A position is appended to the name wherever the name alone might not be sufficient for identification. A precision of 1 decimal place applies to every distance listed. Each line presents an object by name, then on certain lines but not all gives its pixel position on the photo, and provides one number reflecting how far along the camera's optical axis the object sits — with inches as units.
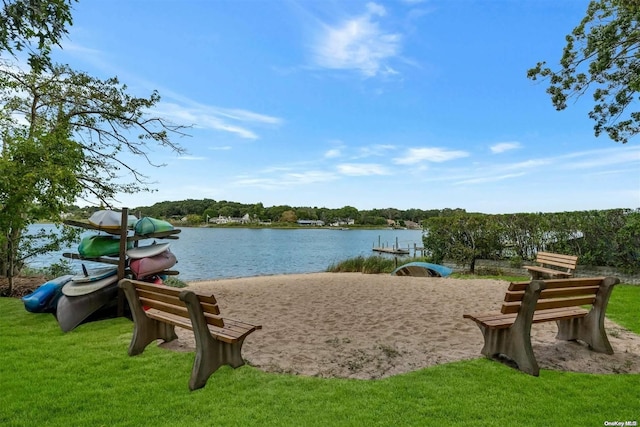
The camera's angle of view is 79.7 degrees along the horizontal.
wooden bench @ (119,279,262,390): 139.3
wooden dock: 1425.9
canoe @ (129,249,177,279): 260.8
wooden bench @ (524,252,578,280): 358.6
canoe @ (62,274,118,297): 240.7
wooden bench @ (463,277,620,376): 152.7
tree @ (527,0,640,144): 428.5
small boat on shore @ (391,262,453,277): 535.5
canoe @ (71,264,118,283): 255.9
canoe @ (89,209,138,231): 260.7
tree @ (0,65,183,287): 275.9
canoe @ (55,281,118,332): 229.3
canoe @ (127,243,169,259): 266.1
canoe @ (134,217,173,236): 273.9
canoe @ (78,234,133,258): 262.1
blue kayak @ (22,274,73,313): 259.0
